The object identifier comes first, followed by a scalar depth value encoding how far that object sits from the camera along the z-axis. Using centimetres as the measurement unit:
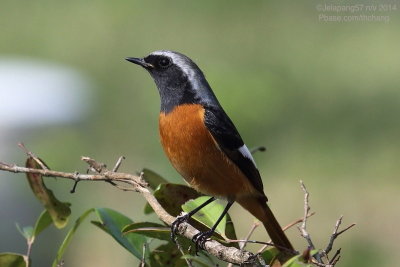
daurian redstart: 713
